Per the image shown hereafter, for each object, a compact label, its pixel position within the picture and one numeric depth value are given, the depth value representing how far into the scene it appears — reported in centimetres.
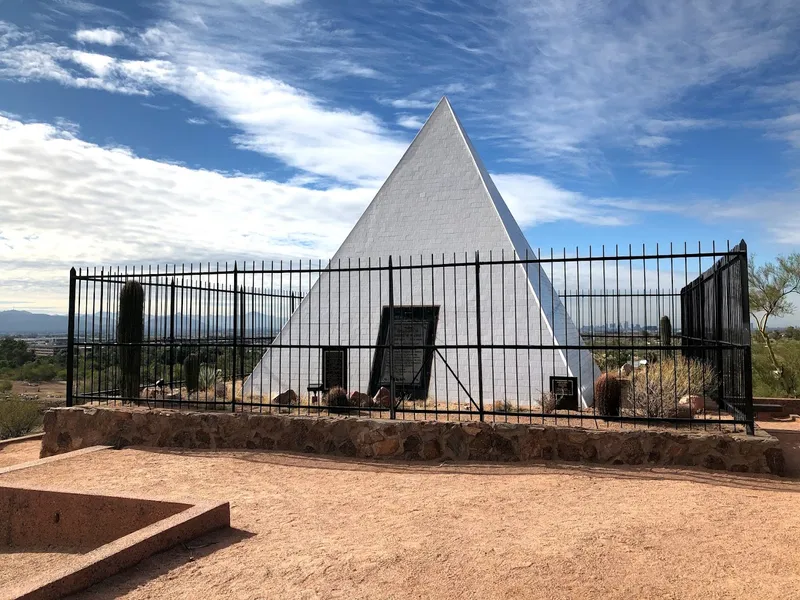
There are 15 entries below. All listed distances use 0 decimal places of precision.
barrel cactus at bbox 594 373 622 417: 863
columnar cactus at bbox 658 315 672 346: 1517
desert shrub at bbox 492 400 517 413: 943
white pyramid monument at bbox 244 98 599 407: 1183
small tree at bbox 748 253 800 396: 2147
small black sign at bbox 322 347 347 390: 1186
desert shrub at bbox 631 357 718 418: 807
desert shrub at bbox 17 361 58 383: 3766
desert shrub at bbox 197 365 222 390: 1245
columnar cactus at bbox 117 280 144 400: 1070
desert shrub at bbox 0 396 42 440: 1631
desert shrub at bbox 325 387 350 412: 957
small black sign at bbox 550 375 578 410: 1018
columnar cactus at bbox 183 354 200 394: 1168
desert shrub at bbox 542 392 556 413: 947
